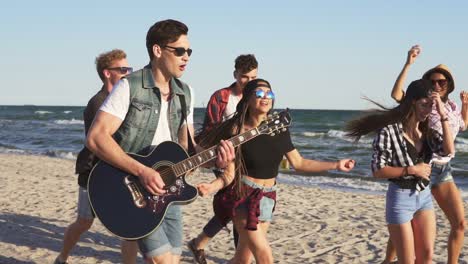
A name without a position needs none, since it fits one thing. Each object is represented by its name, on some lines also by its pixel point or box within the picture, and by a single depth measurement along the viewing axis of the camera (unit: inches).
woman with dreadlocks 185.6
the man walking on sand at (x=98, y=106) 207.9
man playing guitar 145.9
